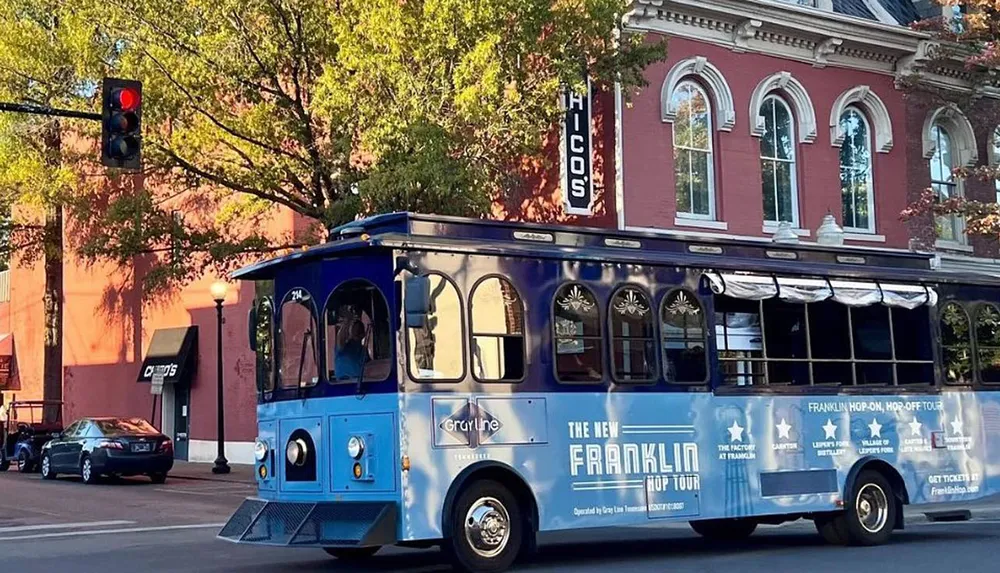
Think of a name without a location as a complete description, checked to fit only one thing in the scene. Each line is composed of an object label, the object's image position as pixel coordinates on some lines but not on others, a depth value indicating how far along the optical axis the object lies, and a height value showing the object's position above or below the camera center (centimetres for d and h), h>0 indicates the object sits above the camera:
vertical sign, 2406 +465
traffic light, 1593 +368
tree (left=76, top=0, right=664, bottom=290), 2000 +516
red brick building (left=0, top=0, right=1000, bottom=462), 2473 +552
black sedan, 2767 -76
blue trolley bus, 1146 +11
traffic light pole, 1606 +394
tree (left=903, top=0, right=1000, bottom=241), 2286 +641
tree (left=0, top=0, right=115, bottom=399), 2172 +605
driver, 1173 +53
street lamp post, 2959 -5
